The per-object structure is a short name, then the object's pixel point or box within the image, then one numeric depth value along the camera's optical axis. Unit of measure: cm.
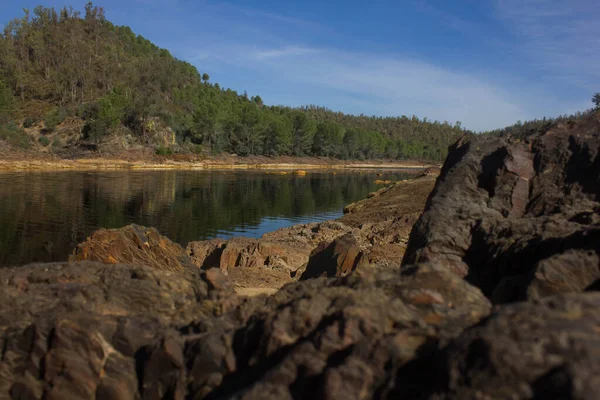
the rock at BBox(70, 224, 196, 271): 1141
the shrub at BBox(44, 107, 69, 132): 8675
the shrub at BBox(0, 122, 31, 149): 7288
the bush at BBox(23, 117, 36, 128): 8769
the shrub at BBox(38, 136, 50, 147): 8080
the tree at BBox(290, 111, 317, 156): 12488
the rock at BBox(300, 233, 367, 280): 1168
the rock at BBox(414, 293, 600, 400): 259
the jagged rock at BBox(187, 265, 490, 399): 332
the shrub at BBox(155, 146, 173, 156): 8894
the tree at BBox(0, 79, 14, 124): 7926
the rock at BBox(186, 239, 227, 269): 1566
